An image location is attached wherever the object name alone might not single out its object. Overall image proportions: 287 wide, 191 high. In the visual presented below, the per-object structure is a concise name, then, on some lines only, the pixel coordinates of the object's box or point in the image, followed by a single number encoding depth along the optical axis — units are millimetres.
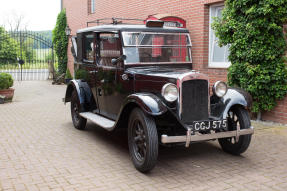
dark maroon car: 4215
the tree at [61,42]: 18297
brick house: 7886
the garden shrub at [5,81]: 10463
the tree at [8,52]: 23514
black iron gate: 23156
